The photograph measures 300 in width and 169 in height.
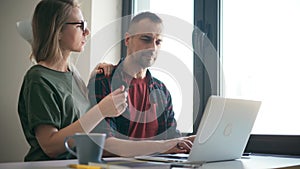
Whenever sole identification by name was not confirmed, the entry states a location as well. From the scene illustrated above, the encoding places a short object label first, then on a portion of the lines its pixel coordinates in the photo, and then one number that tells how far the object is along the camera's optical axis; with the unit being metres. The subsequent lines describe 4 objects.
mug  0.92
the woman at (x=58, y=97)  1.31
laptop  1.09
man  1.67
